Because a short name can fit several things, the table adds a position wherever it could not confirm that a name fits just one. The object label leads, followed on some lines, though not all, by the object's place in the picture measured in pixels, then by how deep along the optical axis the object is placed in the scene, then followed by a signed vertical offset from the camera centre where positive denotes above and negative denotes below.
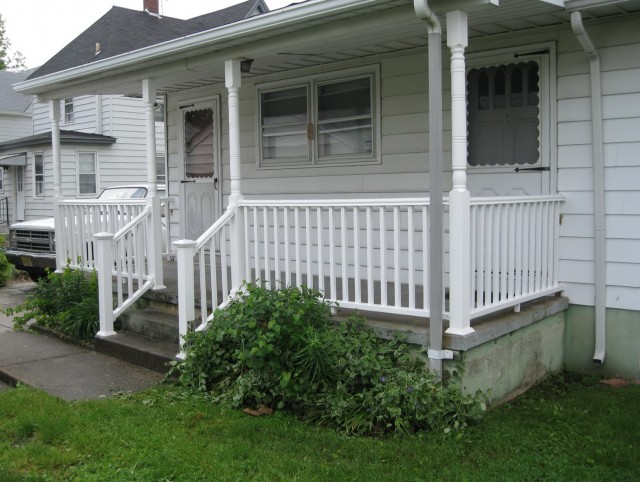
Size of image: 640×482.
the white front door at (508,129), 6.07 +0.63
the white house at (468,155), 4.97 +0.41
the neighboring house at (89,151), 19.00 +1.53
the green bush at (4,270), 12.15 -1.17
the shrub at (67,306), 7.26 -1.15
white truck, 10.30 -0.67
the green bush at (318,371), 4.51 -1.22
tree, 43.78 +10.23
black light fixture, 6.52 +1.31
